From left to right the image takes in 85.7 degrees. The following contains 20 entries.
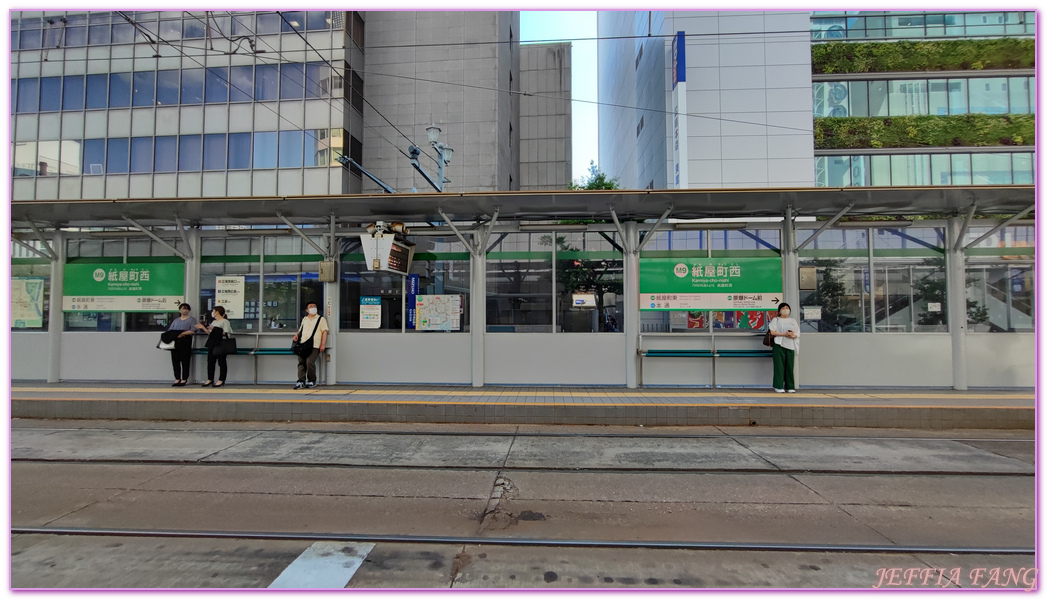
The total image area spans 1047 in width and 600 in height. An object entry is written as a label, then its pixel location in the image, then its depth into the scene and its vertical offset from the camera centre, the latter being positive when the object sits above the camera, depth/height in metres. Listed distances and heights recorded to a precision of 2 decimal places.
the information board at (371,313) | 10.55 +0.17
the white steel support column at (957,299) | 9.81 +0.41
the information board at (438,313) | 10.45 +0.17
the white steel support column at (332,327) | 10.44 -0.09
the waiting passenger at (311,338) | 9.97 -0.28
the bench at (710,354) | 9.98 -0.56
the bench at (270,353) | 10.42 -0.57
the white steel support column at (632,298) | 10.04 +0.43
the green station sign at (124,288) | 10.78 +0.66
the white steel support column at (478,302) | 10.16 +0.37
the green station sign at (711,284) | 10.02 +0.68
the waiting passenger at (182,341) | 10.16 -0.34
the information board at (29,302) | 11.06 +0.40
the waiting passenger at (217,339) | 10.20 -0.30
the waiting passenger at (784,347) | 9.45 -0.42
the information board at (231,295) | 10.78 +0.52
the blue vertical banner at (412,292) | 10.51 +0.56
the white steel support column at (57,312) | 10.79 +0.20
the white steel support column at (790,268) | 9.90 +0.94
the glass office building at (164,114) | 26.91 +9.96
